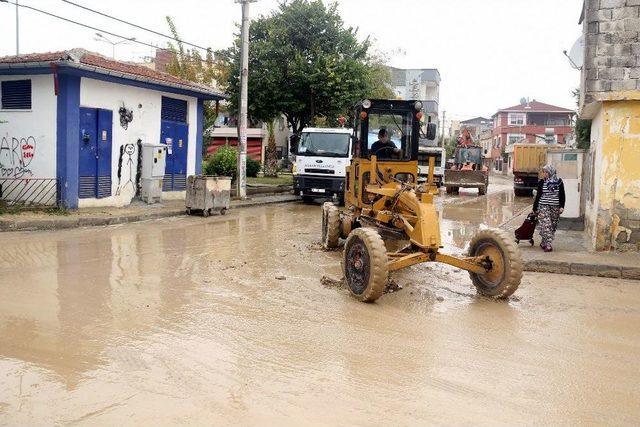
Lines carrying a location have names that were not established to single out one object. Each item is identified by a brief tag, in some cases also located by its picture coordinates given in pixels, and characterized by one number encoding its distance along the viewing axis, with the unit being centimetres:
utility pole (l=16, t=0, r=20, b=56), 3444
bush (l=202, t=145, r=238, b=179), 2366
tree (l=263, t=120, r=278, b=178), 3316
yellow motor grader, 724
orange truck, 3089
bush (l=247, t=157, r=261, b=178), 3045
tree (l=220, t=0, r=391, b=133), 2611
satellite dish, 1398
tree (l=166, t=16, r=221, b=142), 2883
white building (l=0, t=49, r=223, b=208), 1500
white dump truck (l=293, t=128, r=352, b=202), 2048
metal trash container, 1638
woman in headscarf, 1103
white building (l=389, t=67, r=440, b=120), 7253
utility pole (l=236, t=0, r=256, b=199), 2056
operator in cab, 1022
